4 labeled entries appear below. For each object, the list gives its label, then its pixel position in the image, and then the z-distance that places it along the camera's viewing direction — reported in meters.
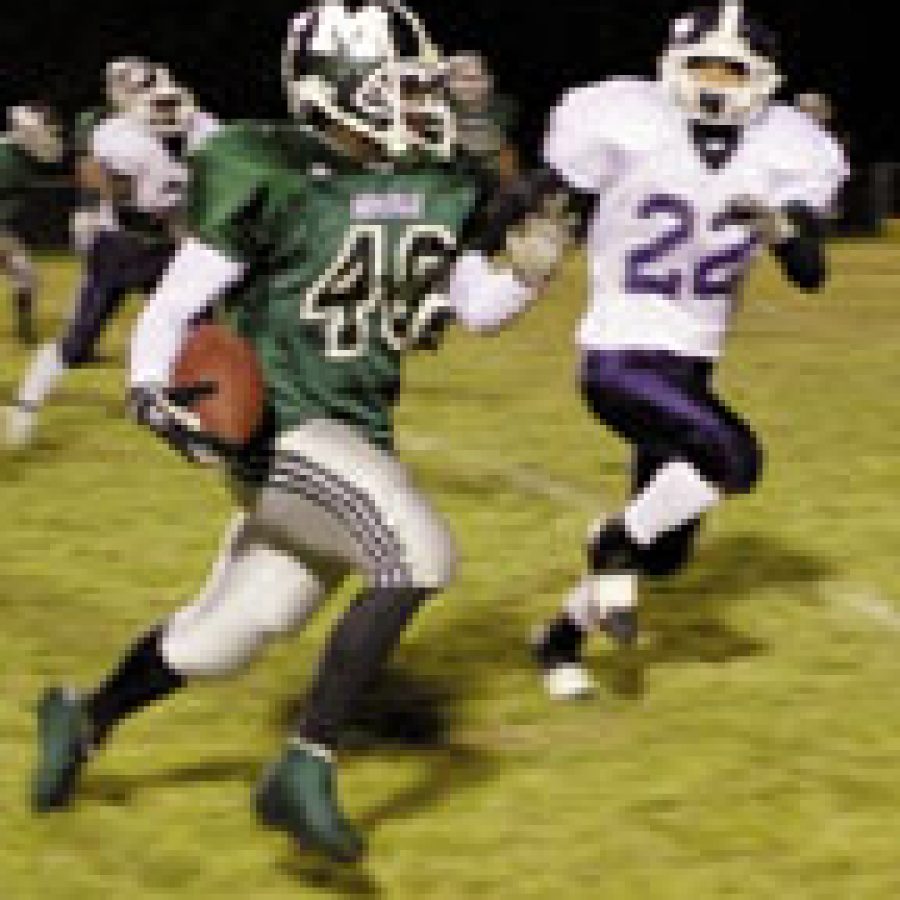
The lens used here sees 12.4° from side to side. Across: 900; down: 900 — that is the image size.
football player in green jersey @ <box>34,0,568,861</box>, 7.73
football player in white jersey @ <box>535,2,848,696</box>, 9.77
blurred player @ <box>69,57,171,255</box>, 17.62
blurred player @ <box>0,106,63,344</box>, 22.54
